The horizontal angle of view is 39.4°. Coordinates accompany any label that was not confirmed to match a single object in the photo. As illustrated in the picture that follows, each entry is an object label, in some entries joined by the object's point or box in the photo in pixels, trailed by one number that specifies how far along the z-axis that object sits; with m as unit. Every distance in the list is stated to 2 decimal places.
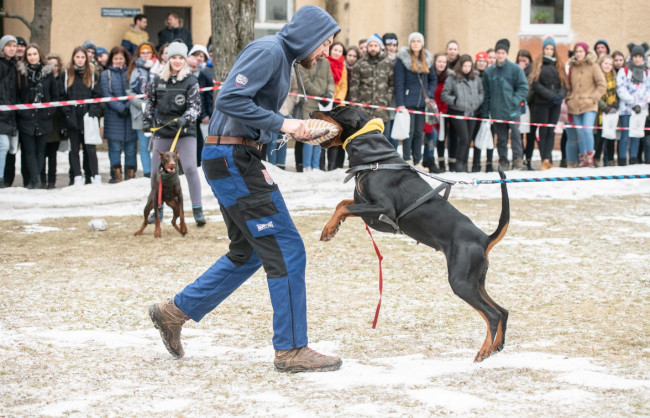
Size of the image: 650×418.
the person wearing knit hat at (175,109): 9.02
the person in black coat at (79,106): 11.60
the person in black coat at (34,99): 11.24
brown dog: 8.83
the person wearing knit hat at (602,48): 14.82
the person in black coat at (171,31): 16.16
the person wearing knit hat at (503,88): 13.36
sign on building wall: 16.72
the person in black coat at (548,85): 13.73
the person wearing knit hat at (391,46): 13.35
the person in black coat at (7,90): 11.05
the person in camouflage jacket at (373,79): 12.90
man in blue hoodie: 4.45
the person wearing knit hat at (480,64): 13.84
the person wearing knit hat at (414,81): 12.91
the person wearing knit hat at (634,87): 14.05
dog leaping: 4.67
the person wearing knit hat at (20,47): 11.40
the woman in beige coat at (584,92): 13.84
